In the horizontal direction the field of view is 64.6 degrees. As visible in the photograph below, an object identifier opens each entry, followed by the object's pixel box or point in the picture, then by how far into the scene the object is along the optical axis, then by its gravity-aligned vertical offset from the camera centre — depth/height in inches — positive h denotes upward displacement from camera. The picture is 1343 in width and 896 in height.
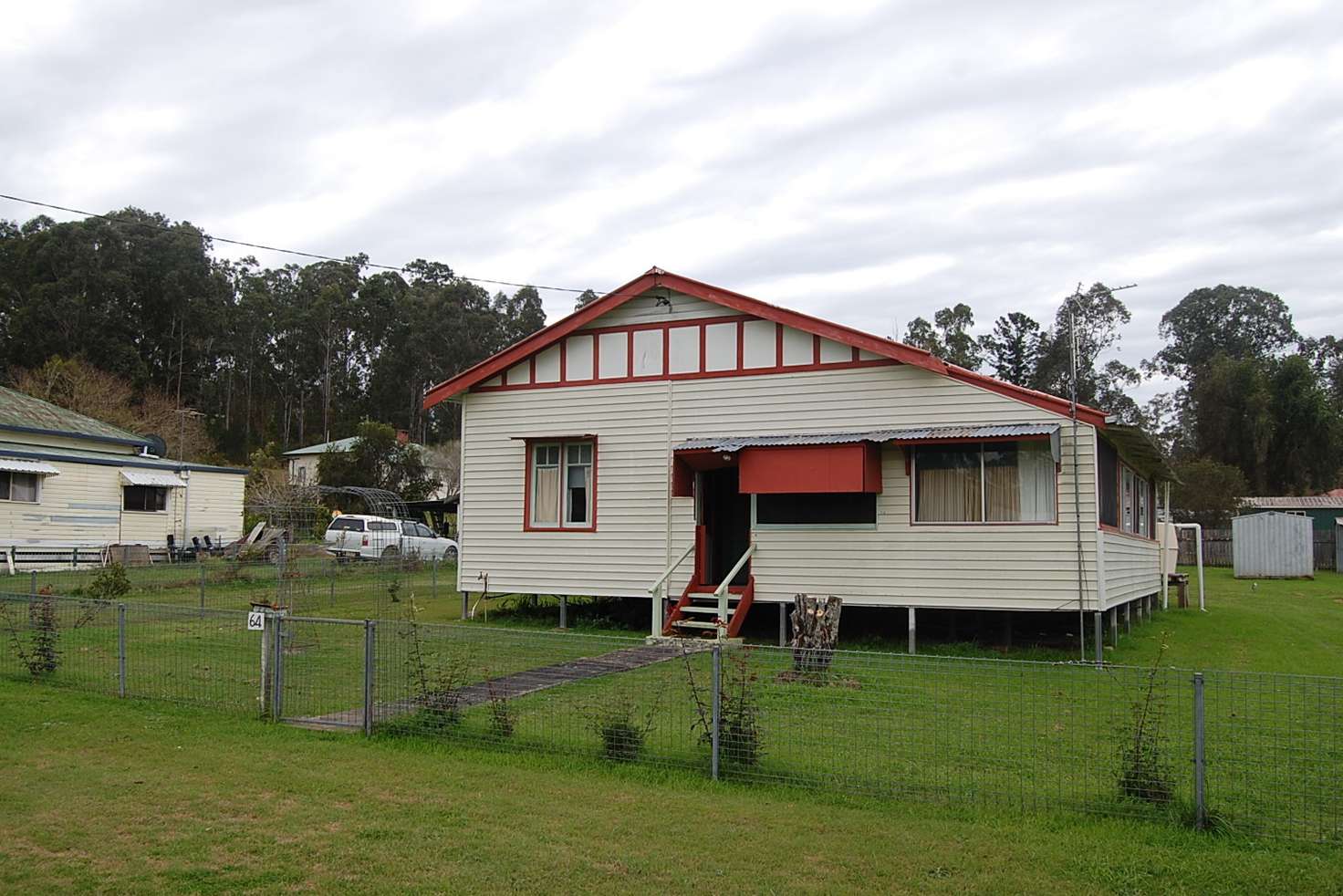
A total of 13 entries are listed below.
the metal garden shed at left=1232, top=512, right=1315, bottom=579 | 1363.2 -18.2
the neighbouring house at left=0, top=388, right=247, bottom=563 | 1151.0 +44.4
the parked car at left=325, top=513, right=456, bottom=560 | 1270.9 -12.2
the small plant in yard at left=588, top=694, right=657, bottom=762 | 316.5 -60.1
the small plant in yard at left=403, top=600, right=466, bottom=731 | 350.3 -53.0
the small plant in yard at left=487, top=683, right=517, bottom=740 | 338.6 -61.2
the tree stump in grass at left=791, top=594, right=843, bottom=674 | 514.9 -45.0
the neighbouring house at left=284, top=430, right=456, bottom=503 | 2011.6 +133.4
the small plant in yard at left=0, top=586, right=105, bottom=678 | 452.4 -47.6
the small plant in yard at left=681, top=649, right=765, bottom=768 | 303.1 -55.3
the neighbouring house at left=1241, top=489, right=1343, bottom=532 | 1737.2 +46.2
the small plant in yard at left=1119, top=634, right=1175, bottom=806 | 264.2 -58.6
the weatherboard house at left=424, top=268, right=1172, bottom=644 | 592.7 +37.0
